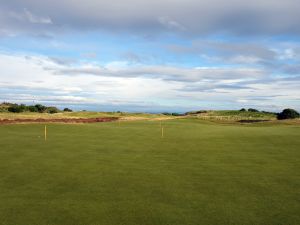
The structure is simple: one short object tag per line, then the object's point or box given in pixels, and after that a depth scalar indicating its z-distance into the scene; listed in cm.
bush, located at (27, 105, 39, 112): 6713
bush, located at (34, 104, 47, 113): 7074
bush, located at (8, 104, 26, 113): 6093
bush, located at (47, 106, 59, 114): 7211
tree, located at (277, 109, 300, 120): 4947
